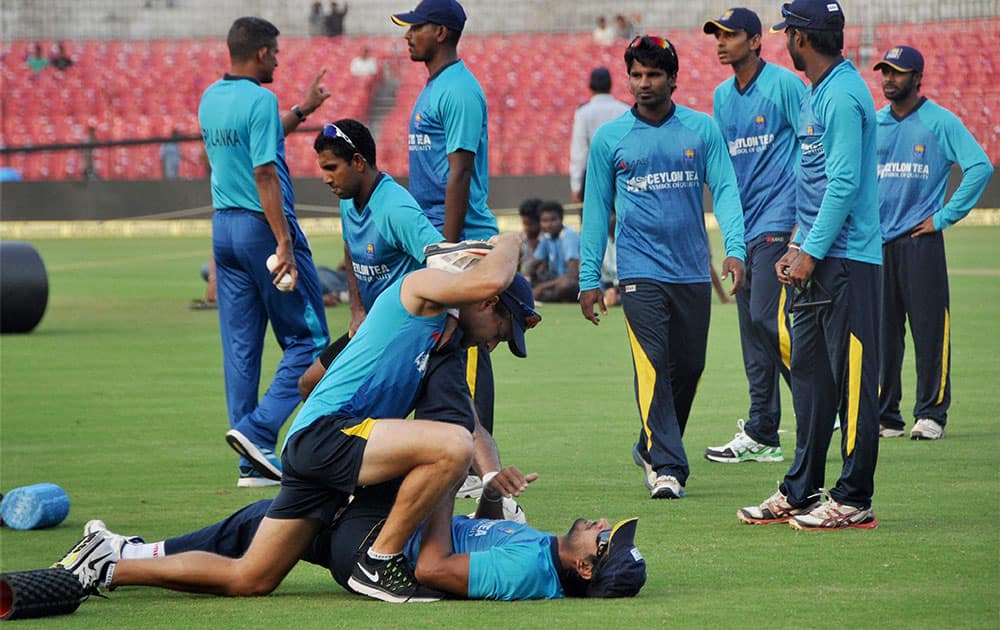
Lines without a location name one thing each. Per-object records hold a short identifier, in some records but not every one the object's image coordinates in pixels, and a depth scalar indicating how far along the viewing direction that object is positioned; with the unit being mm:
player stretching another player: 11812
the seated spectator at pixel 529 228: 41000
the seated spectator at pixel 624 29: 86875
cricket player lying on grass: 11953
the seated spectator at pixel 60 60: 92875
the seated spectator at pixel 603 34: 87875
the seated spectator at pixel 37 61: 92500
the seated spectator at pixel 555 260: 40906
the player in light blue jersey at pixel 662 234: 16906
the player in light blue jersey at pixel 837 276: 14281
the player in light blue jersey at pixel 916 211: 21109
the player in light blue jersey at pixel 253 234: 18266
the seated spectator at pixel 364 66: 89500
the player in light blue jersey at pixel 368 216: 14289
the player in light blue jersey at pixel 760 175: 18969
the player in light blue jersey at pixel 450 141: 17016
